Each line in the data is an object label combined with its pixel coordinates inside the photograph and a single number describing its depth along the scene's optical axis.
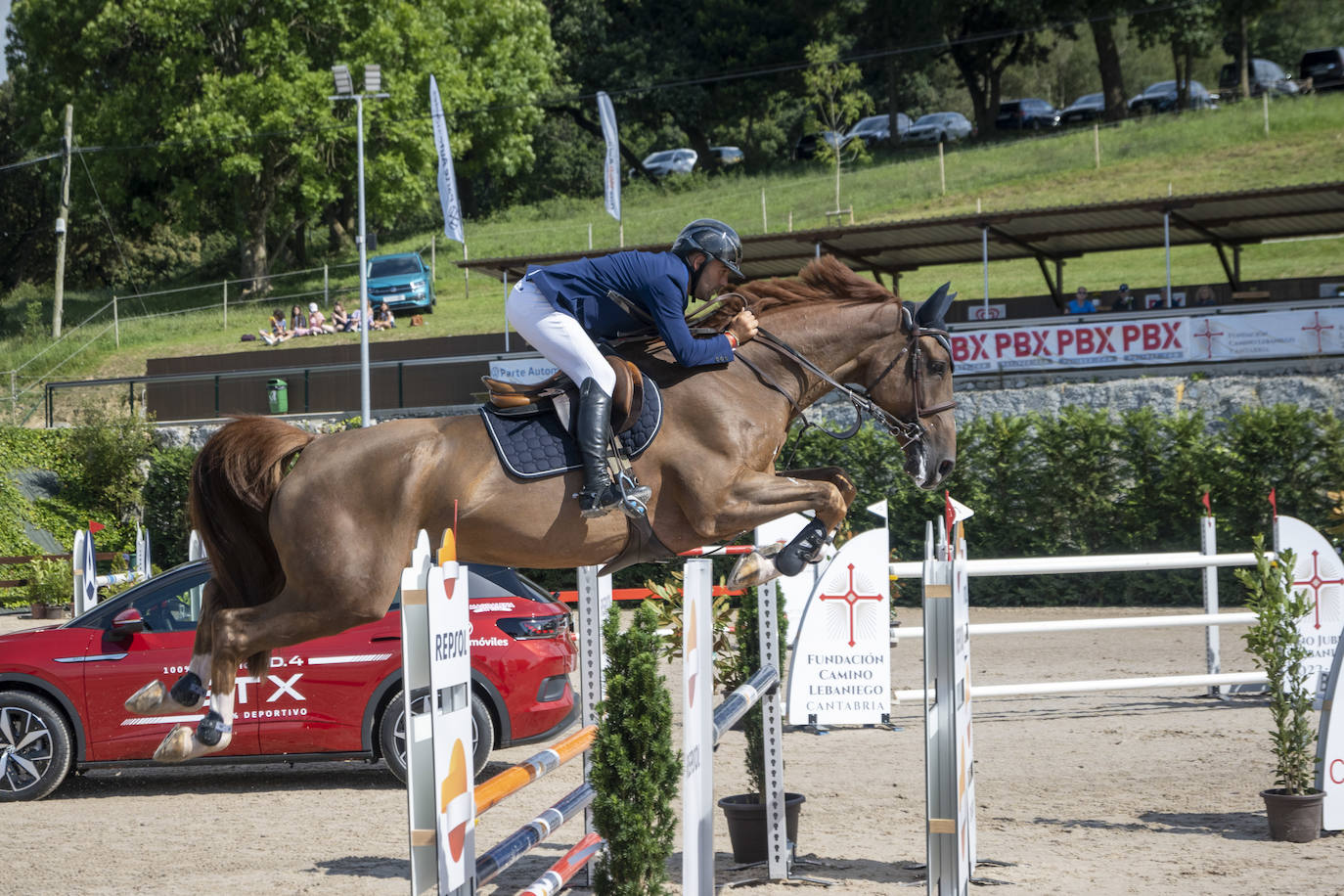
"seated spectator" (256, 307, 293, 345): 30.75
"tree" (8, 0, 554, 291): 37.09
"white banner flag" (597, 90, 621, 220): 29.50
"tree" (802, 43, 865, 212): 40.03
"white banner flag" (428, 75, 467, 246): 27.32
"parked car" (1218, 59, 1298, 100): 44.47
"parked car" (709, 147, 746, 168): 49.34
